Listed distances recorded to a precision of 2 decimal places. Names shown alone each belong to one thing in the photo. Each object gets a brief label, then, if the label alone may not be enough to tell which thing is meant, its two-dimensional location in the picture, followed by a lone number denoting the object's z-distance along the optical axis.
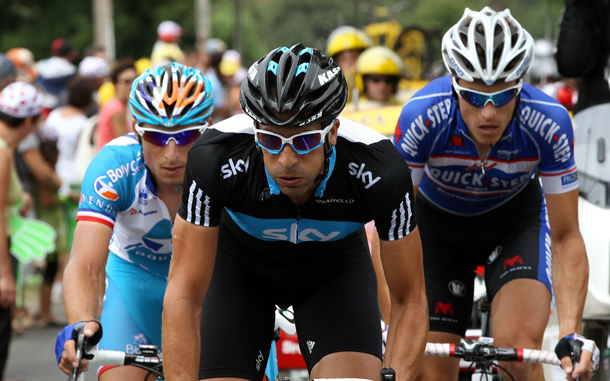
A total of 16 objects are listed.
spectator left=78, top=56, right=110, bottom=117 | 25.27
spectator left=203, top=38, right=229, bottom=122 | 30.45
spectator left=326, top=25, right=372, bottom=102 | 22.58
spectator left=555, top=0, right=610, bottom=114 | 14.63
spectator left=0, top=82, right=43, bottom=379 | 13.32
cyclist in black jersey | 6.93
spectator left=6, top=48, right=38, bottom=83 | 26.69
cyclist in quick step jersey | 9.12
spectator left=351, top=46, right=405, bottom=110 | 19.69
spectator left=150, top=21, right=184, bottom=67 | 28.95
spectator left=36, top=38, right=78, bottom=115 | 26.33
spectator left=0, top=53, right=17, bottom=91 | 19.37
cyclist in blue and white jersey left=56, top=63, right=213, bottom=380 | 8.80
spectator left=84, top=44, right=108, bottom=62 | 27.89
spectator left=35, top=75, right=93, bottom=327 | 20.75
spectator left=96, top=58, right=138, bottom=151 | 19.39
